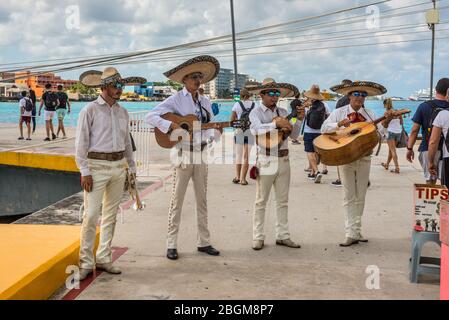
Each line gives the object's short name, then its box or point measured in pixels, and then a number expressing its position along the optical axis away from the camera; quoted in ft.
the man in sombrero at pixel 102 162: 14.35
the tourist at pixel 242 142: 28.89
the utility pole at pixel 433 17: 57.88
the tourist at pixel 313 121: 30.50
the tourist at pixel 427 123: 18.34
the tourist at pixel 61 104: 49.90
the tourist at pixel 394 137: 35.37
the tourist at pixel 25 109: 50.50
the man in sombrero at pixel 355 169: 18.51
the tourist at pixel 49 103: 49.03
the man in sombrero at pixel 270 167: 17.92
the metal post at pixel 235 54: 53.52
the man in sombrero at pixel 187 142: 16.63
